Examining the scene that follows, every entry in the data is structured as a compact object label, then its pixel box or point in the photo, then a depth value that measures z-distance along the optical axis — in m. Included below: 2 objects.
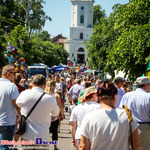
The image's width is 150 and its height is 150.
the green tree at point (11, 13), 49.59
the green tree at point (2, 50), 30.97
